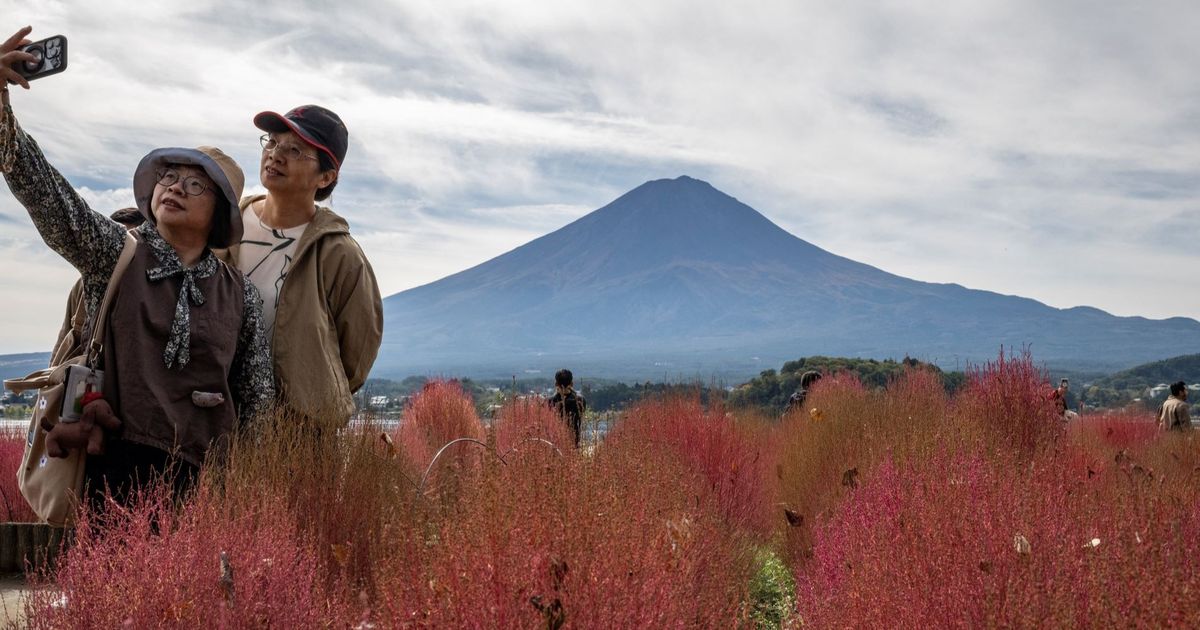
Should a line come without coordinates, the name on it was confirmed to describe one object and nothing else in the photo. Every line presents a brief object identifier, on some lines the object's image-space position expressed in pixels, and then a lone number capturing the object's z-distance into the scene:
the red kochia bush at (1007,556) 2.55
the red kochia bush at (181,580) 2.37
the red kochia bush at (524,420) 6.84
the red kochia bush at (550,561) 2.21
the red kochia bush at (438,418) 8.78
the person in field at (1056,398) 6.67
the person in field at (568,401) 9.02
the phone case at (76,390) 2.74
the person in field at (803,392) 10.75
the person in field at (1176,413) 12.00
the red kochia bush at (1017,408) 6.55
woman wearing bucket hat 2.71
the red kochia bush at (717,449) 6.94
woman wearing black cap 3.41
